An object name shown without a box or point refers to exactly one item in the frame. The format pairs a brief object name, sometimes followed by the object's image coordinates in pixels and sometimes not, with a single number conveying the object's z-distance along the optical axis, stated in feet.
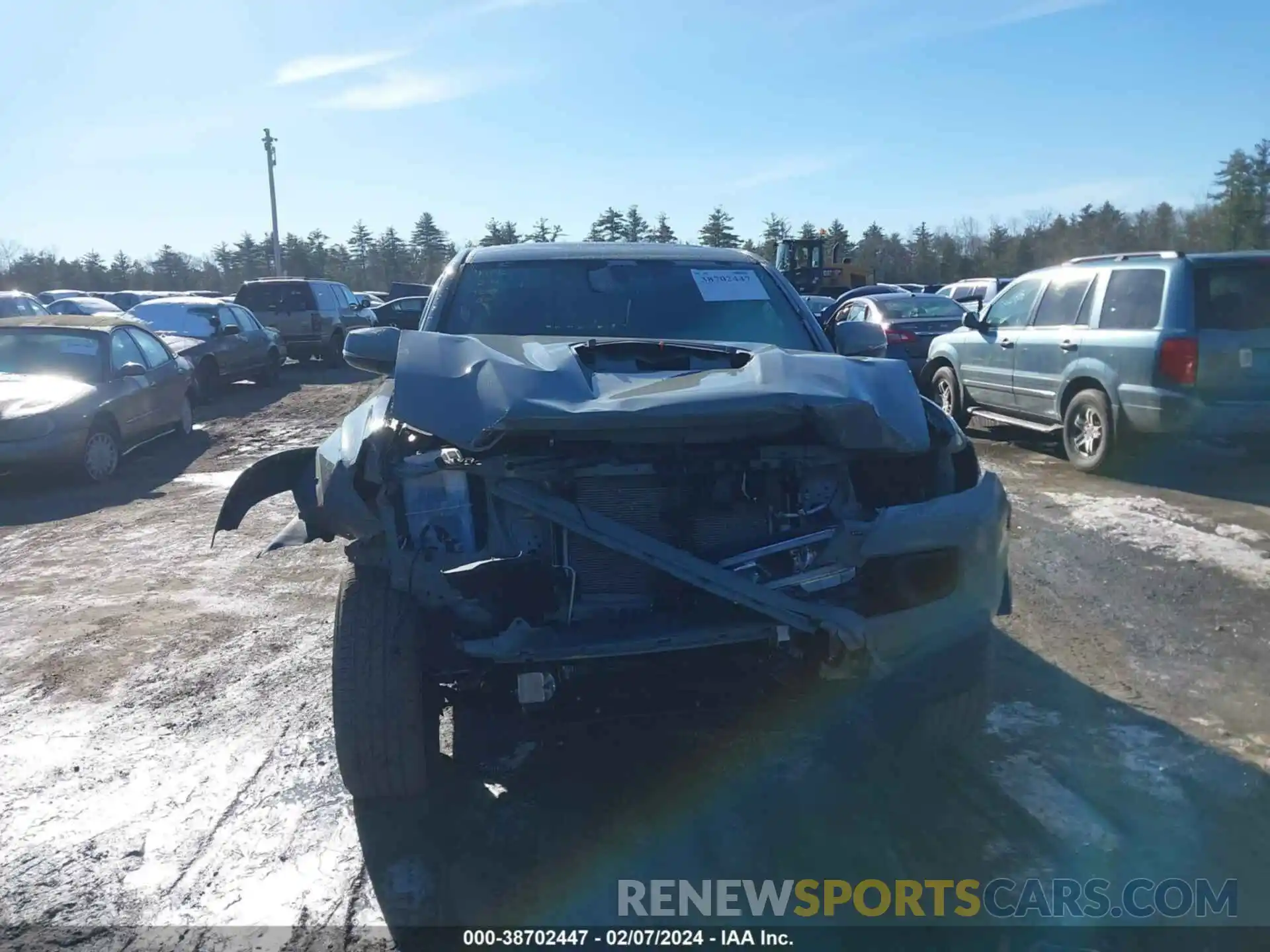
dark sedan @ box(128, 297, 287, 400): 53.11
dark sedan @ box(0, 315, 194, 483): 29.89
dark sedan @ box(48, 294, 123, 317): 70.24
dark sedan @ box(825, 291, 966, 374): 48.24
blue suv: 26.81
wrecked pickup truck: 10.39
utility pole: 147.33
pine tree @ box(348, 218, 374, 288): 236.02
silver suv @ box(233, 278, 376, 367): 71.00
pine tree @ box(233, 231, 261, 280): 228.22
